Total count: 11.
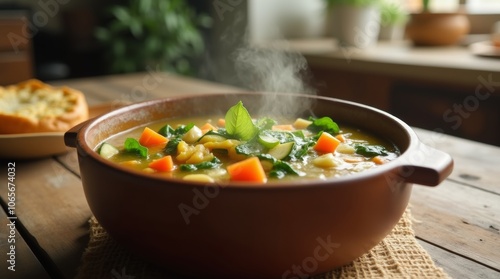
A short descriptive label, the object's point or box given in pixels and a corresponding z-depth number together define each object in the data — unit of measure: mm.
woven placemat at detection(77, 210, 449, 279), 615
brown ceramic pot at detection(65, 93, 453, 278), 523
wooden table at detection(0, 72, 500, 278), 636
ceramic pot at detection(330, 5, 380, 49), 1616
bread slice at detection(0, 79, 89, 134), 810
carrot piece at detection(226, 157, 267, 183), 616
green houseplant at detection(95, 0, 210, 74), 1989
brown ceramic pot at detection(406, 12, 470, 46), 1619
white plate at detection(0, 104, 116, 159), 792
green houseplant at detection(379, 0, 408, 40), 1754
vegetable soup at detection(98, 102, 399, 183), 639
